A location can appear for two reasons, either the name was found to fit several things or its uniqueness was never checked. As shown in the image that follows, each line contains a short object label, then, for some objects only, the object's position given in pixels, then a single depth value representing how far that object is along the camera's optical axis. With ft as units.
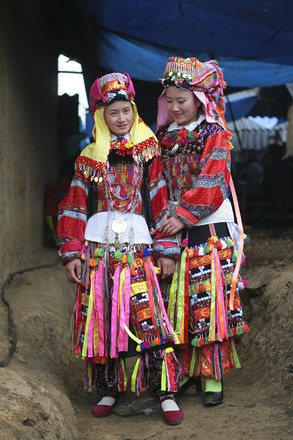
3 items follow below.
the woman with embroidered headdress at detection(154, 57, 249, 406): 11.77
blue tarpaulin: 20.49
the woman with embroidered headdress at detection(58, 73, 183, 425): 11.64
